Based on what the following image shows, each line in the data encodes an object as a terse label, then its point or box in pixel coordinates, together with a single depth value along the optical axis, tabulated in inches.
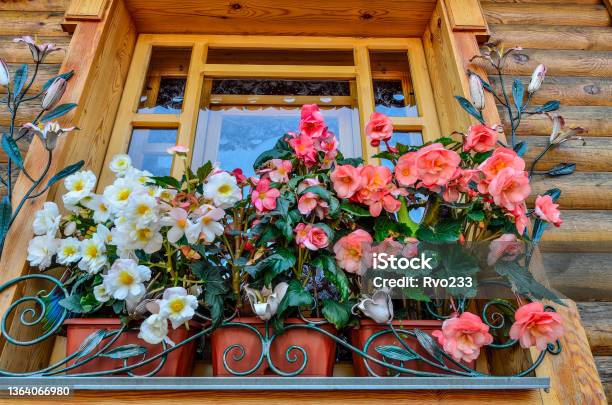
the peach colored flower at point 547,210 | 43.0
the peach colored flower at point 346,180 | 44.2
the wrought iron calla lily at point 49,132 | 48.9
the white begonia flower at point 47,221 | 45.4
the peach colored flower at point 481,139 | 47.3
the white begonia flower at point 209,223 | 41.6
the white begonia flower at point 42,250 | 44.8
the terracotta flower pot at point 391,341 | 42.4
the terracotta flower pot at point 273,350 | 41.6
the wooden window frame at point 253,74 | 67.3
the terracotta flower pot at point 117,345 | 41.7
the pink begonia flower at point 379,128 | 47.8
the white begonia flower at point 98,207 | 45.3
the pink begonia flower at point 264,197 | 44.1
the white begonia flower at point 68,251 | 43.9
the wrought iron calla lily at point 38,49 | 56.1
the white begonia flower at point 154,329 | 38.7
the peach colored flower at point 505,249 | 43.7
